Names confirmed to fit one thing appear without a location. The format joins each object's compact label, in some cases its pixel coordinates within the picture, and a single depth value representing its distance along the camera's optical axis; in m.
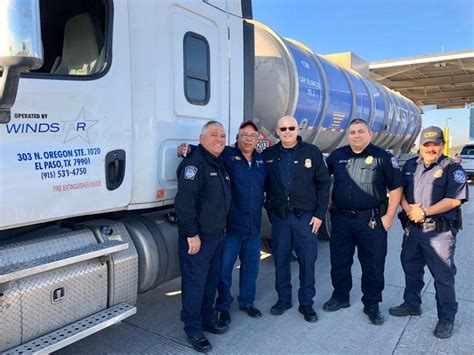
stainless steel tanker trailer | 4.62
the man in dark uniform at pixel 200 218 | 2.87
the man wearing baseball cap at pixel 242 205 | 3.38
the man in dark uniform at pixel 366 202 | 3.50
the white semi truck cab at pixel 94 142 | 2.22
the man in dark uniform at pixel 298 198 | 3.50
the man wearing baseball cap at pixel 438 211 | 3.26
